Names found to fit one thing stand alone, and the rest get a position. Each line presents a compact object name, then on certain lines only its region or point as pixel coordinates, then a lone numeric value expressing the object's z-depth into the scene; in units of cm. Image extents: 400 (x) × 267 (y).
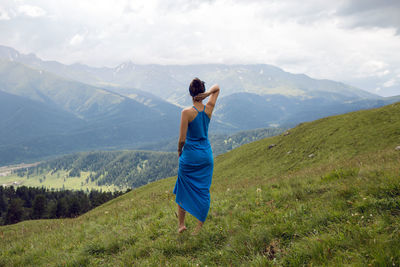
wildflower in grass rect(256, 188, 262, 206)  826
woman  704
